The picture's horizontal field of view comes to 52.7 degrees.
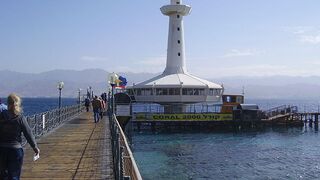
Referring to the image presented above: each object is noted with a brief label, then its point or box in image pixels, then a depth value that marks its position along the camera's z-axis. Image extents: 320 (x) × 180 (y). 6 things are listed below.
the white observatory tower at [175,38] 47.98
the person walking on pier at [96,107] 22.83
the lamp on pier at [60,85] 29.30
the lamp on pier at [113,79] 22.69
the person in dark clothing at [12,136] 5.92
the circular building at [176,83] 44.42
